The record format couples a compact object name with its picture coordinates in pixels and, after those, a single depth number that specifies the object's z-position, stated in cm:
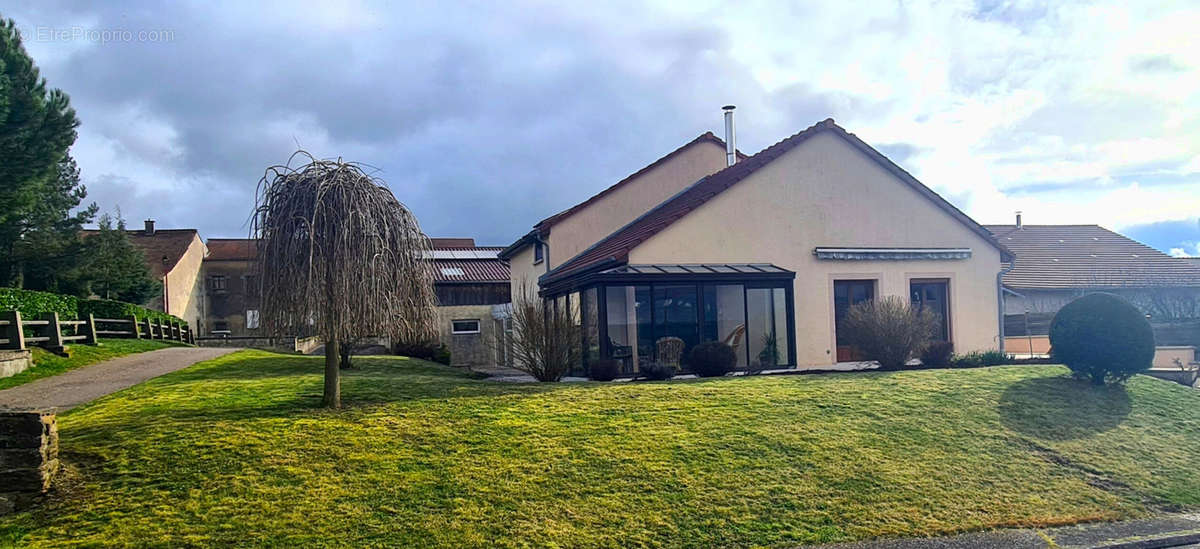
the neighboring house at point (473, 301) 3338
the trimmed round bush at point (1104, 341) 1418
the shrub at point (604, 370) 1605
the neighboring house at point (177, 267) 4791
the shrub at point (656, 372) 1562
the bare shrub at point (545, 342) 1526
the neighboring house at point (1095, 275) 3791
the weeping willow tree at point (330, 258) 1039
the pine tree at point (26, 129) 2258
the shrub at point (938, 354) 1783
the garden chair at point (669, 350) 1800
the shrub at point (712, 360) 1634
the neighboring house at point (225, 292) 5659
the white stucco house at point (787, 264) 1816
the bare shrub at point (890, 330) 1722
